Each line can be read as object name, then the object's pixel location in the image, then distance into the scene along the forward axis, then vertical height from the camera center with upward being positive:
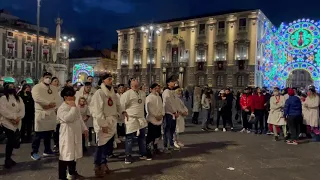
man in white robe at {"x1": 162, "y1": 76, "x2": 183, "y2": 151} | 7.78 -0.59
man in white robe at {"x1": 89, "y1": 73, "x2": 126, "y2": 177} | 5.53 -0.57
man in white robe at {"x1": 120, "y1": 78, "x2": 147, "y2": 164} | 6.52 -0.57
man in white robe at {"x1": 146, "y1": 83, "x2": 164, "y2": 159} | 7.17 -0.64
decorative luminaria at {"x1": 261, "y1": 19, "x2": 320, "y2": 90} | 21.27 +2.97
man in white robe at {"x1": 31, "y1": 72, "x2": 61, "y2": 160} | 6.75 -0.55
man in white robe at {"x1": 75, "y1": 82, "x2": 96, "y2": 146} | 7.91 -0.12
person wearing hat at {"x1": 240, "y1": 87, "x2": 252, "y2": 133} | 11.90 -0.73
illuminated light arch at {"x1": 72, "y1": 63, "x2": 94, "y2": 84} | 40.73 +2.71
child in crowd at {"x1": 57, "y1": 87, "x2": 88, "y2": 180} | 5.05 -0.78
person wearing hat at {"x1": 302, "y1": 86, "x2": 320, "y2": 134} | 10.16 -0.66
